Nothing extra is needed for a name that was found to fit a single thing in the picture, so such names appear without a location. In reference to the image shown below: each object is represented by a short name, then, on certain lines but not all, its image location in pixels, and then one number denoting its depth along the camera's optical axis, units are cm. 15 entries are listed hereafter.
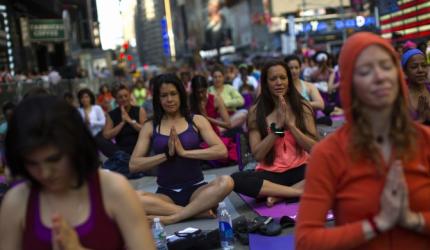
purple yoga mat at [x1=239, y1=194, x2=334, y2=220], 535
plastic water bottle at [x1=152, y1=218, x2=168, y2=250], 444
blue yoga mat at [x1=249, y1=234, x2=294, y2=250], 440
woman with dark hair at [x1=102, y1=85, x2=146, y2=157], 838
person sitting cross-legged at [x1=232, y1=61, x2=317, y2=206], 544
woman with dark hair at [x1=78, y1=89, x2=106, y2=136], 1039
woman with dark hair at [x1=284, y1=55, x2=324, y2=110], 814
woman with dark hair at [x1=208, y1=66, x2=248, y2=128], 1066
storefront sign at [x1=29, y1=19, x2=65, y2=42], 2214
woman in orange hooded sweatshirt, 187
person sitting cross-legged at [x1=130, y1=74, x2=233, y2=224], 521
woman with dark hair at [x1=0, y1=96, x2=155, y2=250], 183
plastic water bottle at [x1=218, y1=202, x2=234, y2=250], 457
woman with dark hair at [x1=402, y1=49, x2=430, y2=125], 512
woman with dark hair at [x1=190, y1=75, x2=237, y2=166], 830
